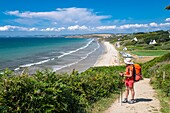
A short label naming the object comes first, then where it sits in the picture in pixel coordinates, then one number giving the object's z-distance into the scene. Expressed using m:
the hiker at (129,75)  4.61
